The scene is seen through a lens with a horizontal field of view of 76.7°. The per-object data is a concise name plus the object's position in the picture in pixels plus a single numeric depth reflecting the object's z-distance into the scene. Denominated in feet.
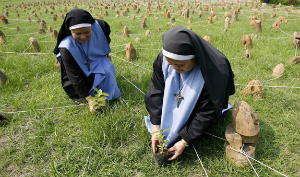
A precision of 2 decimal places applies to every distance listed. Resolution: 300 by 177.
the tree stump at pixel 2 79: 11.28
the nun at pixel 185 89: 5.01
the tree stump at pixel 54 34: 19.80
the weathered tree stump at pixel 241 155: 6.21
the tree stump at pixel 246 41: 15.60
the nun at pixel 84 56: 8.22
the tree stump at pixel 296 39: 14.79
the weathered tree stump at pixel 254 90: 9.57
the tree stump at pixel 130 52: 14.13
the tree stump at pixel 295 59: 12.46
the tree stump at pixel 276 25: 20.54
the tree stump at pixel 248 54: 13.73
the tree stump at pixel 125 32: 19.96
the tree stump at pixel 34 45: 16.26
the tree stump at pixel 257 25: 20.04
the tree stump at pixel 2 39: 18.92
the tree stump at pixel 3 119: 8.62
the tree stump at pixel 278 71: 11.37
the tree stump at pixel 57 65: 13.64
